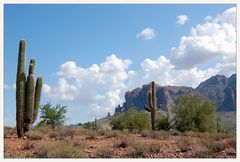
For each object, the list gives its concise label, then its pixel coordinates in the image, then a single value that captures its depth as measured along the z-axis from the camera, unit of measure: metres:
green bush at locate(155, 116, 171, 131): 38.46
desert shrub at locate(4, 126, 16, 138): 22.94
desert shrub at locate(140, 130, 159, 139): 23.69
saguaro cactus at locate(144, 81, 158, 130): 30.30
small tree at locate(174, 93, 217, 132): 35.22
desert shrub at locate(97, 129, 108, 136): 25.61
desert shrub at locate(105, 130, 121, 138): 24.22
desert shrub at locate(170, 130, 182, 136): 28.06
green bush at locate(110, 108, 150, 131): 38.34
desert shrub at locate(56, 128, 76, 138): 23.87
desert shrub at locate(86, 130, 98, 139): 22.72
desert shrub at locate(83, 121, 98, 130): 50.21
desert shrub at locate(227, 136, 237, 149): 14.53
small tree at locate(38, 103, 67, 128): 38.72
